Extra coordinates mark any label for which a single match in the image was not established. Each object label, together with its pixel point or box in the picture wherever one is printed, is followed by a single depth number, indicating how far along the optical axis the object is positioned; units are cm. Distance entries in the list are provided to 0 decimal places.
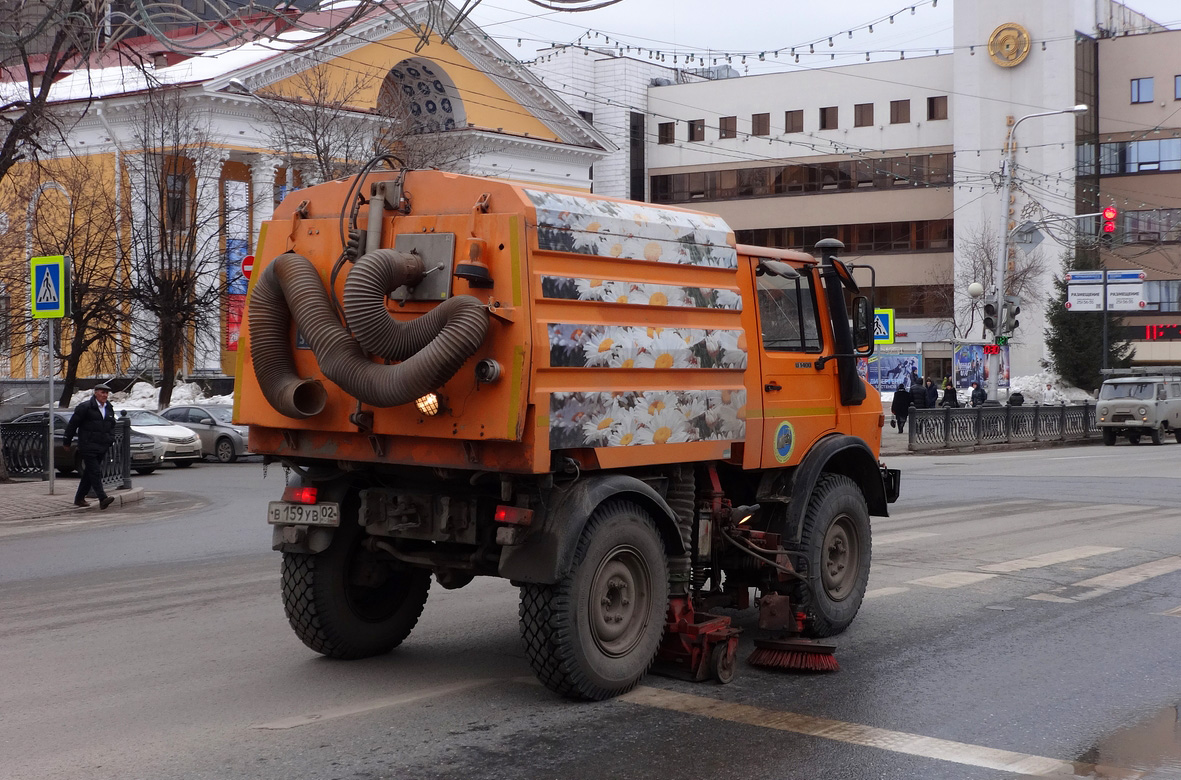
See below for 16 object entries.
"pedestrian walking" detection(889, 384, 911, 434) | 3597
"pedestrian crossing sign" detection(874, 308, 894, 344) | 2846
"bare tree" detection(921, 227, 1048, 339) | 6444
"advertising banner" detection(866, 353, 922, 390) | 5359
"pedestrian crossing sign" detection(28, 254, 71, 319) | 1791
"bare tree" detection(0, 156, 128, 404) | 3631
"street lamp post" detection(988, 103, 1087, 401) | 3587
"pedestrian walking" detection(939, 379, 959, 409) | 3991
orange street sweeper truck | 611
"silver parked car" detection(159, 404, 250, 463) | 2977
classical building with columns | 3834
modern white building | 6512
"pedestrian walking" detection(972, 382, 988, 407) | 4156
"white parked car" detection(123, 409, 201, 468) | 2766
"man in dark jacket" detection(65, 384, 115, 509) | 1742
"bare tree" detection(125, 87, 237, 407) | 3781
